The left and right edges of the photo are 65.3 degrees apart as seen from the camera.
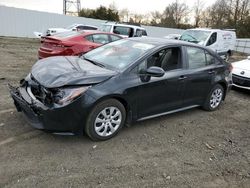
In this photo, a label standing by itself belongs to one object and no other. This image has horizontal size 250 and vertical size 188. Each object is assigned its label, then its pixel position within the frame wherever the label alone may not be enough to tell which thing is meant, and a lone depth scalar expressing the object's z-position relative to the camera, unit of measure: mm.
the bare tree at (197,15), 35593
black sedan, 2685
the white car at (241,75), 5401
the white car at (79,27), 13135
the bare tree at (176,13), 37486
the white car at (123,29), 10224
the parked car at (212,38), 9050
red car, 5704
